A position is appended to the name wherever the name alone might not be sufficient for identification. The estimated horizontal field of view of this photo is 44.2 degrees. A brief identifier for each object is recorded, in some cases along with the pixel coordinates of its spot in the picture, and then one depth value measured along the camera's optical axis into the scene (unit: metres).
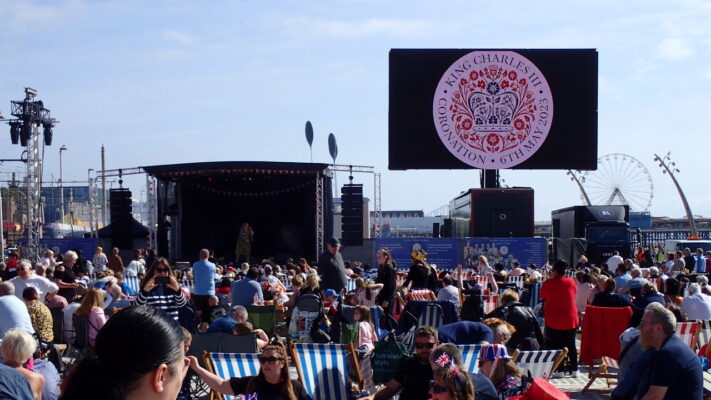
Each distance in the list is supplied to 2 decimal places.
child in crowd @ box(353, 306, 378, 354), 9.06
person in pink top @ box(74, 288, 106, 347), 9.03
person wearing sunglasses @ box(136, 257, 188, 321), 8.88
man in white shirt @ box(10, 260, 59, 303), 11.02
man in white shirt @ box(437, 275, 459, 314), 11.77
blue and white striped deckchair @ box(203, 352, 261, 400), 6.99
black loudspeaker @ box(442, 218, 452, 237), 34.66
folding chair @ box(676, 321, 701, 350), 9.11
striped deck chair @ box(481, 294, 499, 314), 13.05
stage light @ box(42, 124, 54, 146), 33.06
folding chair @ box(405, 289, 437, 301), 11.98
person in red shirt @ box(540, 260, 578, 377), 10.00
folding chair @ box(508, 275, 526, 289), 16.95
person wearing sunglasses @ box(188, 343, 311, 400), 6.06
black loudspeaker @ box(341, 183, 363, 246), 26.05
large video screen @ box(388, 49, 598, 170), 26.73
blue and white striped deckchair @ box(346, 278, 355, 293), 15.05
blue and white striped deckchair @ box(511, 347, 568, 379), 7.45
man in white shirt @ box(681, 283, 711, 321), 10.92
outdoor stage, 27.92
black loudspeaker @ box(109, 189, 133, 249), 27.55
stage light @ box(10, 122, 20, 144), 30.02
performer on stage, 27.61
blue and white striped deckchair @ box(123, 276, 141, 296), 15.44
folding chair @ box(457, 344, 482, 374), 6.83
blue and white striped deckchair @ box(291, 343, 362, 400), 7.10
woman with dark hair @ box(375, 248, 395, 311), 11.76
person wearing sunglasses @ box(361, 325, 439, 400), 5.94
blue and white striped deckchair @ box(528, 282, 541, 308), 13.86
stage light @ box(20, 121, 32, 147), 30.02
